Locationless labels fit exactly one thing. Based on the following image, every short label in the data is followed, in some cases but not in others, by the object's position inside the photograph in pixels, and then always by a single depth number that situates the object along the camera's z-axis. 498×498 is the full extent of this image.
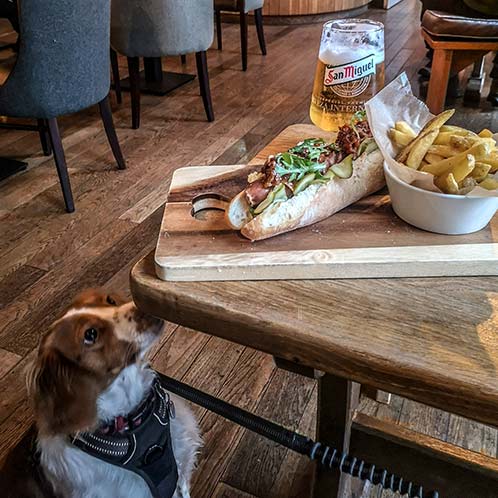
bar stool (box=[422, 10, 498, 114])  2.87
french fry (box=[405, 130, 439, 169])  0.84
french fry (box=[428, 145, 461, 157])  0.84
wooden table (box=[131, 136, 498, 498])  0.62
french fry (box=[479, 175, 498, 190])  0.77
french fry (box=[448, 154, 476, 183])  0.77
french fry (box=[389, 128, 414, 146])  0.90
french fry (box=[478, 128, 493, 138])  0.89
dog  1.01
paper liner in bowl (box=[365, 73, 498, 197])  0.81
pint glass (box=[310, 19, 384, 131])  1.04
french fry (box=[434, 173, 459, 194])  0.77
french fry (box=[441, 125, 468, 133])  0.89
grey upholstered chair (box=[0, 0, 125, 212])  2.13
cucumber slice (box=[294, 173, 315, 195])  0.86
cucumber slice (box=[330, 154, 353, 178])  0.89
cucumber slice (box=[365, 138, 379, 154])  0.93
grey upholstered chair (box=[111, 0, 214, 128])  3.01
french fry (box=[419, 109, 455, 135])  0.87
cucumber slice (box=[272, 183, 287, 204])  0.84
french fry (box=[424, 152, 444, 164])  0.83
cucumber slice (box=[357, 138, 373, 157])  0.93
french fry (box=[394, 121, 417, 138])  0.91
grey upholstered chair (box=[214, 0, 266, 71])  4.07
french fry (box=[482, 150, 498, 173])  0.80
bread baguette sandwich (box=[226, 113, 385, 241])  0.82
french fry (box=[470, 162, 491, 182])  0.78
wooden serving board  0.76
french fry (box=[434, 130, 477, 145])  0.86
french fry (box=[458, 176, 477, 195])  0.77
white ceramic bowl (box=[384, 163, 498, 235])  0.77
